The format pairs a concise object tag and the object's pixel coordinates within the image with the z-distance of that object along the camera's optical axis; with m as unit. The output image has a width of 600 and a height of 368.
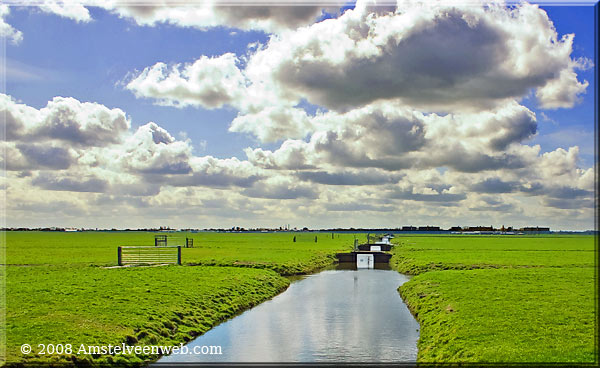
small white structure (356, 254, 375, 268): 95.19
